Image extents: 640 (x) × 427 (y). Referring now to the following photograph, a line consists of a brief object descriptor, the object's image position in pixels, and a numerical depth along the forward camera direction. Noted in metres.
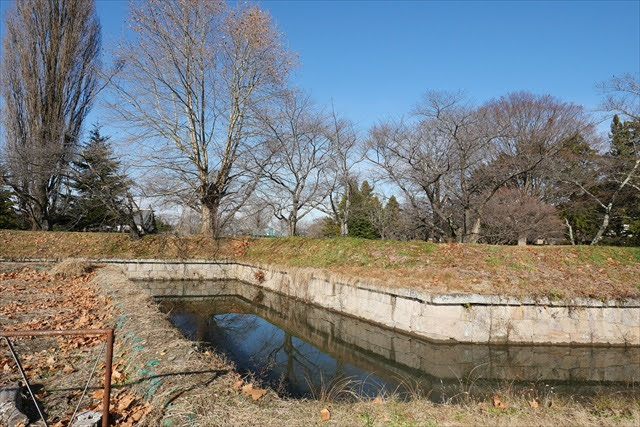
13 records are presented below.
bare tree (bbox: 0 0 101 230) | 19.64
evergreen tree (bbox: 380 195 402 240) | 27.28
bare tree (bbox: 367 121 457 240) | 15.45
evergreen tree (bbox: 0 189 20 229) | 20.83
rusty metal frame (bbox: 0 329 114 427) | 2.81
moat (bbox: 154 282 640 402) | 5.90
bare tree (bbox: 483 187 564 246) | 20.70
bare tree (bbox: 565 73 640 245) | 17.53
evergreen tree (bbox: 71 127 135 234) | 17.19
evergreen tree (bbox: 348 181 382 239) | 26.59
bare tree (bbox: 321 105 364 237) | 22.22
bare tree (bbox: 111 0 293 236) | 16.55
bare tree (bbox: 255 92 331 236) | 19.90
